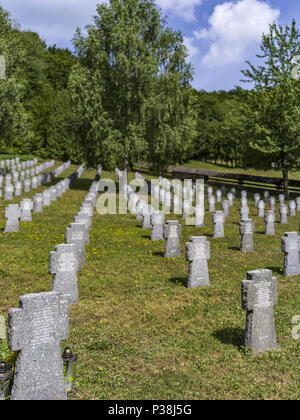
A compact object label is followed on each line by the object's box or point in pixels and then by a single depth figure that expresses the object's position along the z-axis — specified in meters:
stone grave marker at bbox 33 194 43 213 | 20.75
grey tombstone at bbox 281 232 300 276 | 10.56
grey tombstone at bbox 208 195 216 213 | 23.28
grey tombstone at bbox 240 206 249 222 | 19.80
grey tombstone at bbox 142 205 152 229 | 17.50
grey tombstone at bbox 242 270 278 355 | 6.06
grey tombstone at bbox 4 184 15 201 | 24.67
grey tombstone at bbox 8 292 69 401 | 4.51
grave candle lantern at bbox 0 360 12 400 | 4.53
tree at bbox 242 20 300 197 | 27.72
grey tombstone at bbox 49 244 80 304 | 8.09
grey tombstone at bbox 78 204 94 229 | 17.19
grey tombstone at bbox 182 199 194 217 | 20.67
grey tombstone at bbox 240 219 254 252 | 13.36
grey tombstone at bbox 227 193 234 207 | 25.56
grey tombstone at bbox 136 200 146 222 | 19.56
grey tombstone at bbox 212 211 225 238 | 15.73
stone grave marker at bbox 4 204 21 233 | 15.28
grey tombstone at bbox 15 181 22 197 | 27.30
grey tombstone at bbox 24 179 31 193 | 29.27
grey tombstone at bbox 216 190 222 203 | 27.42
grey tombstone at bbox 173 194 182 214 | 22.91
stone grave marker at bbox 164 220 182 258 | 12.24
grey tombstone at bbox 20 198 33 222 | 17.70
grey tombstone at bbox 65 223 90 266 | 10.96
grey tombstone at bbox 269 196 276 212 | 23.33
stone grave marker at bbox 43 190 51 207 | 23.11
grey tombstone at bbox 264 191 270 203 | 27.44
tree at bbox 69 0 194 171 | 29.44
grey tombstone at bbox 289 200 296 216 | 22.12
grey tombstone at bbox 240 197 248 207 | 22.20
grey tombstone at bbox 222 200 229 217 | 21.22
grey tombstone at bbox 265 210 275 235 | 16.36
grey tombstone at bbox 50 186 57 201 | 24.77
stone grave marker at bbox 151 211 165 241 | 14.90
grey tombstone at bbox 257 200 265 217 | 21.62
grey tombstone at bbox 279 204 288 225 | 19.45
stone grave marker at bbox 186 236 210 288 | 9.27
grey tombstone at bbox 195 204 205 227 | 18.15
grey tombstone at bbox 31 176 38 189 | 31.33
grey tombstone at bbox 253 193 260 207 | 25.13
